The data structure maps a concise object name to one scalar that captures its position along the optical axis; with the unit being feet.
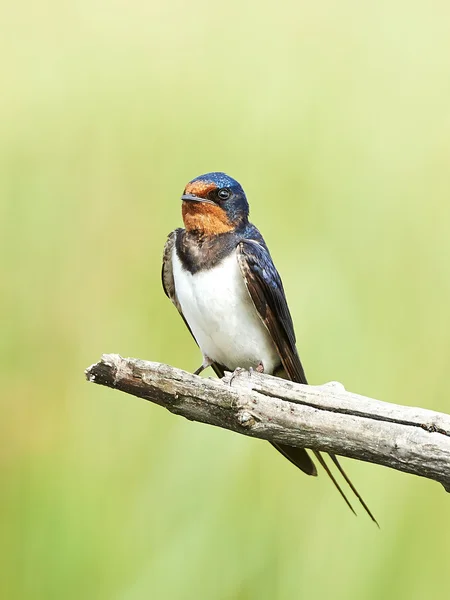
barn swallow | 14.09
